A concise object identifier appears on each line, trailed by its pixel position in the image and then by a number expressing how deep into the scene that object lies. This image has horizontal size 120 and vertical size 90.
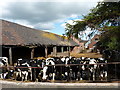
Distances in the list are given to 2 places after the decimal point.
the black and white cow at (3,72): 8.16
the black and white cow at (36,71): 7.73
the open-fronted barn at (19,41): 15.06
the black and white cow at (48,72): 7.75
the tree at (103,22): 6.65
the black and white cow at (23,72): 7.82
